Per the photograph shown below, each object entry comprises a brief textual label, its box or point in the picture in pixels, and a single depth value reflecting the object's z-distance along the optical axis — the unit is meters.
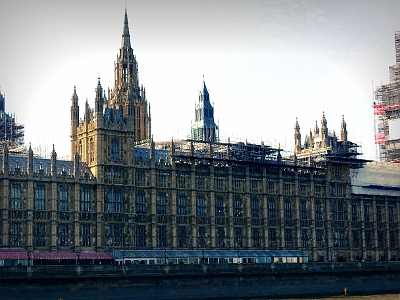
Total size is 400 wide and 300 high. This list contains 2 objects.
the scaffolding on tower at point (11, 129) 174.38
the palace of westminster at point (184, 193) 121.31
